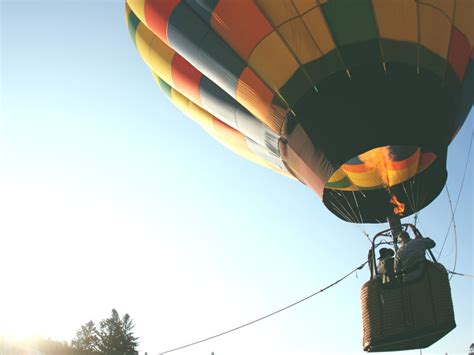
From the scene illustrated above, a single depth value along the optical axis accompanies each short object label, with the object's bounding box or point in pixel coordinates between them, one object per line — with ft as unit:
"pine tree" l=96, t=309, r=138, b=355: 107.24
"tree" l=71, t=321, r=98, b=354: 118.62
